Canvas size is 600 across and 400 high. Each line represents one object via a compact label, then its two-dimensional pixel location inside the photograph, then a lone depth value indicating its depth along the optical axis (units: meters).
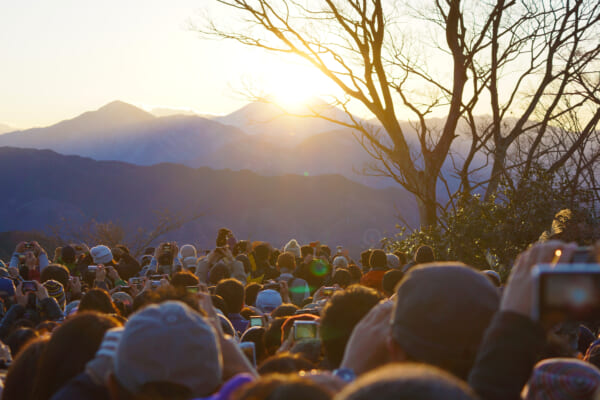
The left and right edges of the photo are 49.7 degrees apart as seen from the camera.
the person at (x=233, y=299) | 5.98
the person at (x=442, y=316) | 1.92
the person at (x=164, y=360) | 1.91
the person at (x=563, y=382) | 2.26
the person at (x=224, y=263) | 8.72
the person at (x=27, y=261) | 7.80
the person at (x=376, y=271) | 7.21
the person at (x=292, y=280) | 8.52
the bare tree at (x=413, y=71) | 12.65
